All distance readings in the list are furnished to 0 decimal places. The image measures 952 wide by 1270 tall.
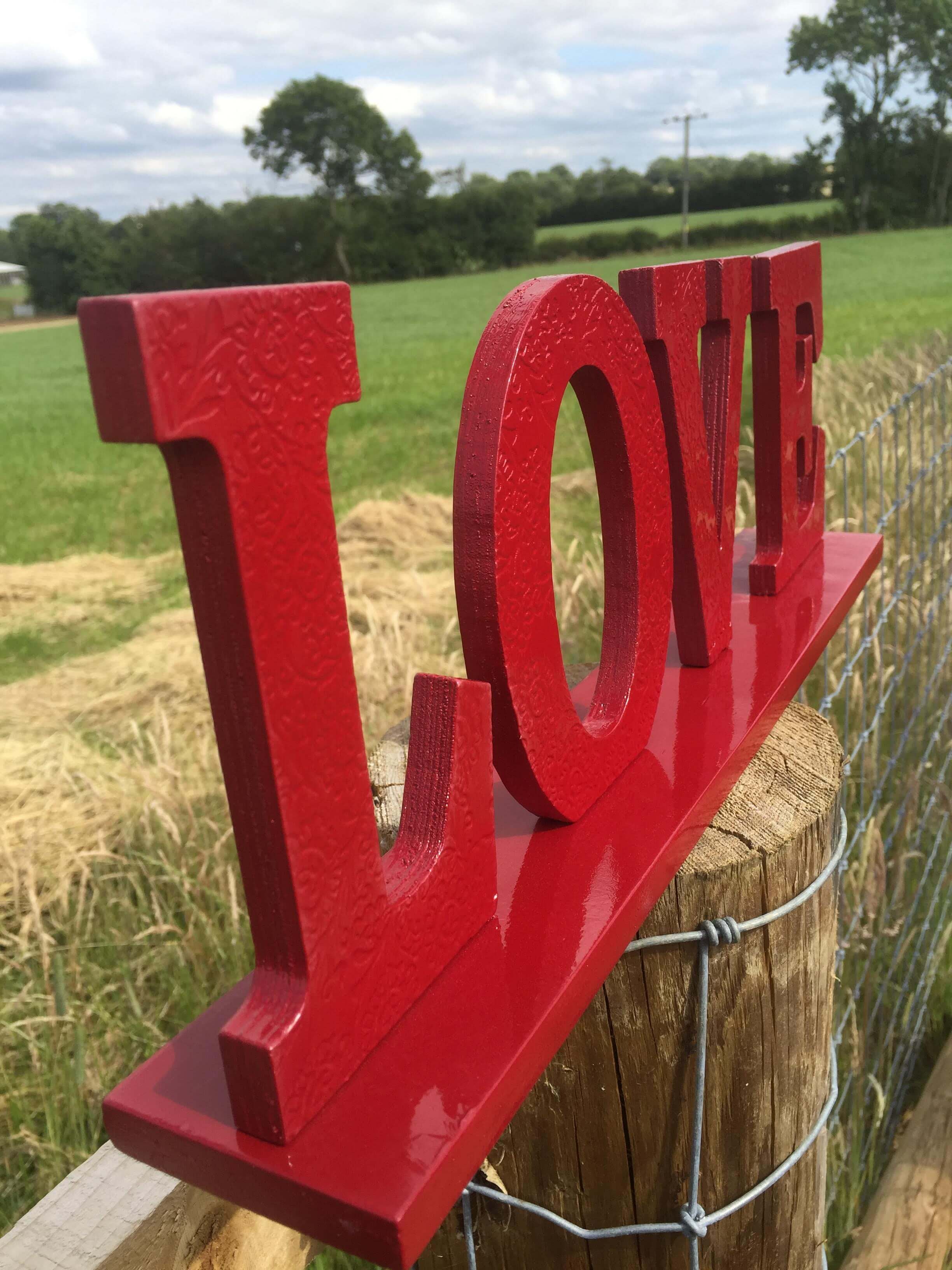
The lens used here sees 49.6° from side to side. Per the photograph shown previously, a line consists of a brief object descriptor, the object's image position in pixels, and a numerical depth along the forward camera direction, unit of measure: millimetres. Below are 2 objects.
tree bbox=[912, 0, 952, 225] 52375
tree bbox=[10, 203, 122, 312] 49781
